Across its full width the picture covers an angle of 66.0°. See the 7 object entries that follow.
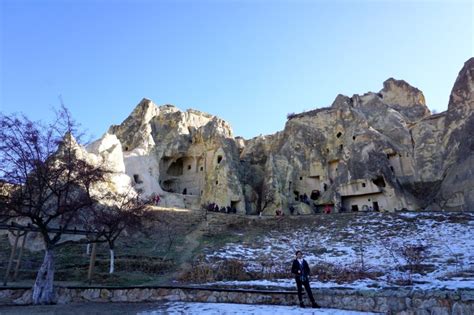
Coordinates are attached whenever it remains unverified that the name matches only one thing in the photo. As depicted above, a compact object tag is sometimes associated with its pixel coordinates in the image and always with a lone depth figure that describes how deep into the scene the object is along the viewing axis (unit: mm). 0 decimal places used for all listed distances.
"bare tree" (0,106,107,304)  11938
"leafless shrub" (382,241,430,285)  12508
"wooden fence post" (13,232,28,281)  15973
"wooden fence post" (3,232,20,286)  14270
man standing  9242
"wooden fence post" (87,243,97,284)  15867
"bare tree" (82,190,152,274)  17406
